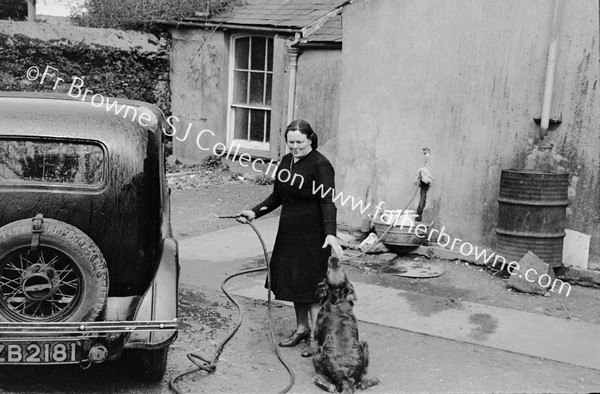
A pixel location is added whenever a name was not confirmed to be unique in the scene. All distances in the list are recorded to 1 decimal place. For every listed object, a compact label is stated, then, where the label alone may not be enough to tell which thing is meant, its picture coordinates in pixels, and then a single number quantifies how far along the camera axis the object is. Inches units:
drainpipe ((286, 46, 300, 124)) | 533.5
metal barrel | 313.3
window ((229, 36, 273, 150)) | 588.1
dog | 194.4
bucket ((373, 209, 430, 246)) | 351.3
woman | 226.5
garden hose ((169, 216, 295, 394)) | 200.5
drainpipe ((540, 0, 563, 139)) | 315.3
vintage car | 173.9
